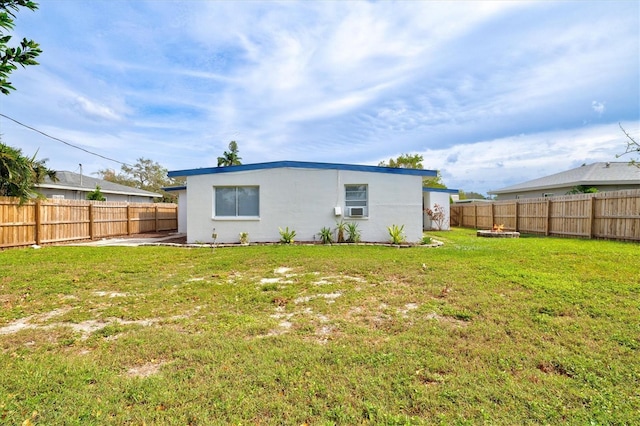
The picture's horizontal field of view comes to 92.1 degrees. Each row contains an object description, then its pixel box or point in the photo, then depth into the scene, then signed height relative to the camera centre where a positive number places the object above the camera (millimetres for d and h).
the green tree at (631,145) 4628 +1054
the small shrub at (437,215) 18141 -177
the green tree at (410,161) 32281 +5340
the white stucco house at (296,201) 11516 +386
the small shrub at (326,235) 11336 -887
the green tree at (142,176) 40125 +4452
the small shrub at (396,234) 11234 -816
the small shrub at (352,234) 11383 -842
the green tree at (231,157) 24344 +4269
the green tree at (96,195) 18417 +809
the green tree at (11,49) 2229 +1214
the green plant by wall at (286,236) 11311 -930
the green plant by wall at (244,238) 11359 -1022
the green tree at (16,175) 10453 +1165
